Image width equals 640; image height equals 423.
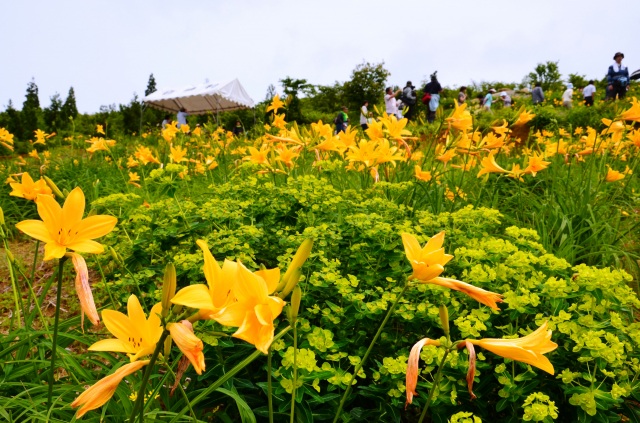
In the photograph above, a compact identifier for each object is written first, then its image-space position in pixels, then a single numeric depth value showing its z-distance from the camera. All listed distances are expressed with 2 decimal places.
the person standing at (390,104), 13.37
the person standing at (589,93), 15.41
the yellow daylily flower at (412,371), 0.83
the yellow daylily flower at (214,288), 0.62
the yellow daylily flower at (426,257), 0.93
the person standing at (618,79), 14.28
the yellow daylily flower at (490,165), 2.61
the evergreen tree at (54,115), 18.48
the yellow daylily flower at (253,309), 0.63
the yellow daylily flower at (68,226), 0.87
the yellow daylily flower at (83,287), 0.89
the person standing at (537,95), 16.83
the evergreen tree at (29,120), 18.08
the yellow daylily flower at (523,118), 2.90
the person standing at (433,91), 14.13
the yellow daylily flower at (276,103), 3.76
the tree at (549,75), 22.50
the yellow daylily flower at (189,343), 0.60
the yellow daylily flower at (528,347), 0.79
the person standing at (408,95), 15.77
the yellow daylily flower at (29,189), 1.39
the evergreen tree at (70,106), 20.87
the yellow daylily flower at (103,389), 0.63
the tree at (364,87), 23.36
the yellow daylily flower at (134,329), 0.71
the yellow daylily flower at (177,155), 3.39
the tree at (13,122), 18.44
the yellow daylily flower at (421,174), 2.75
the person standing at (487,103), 13.90
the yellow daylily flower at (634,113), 2.68
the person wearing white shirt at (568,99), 15.65
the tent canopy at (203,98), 15.85
